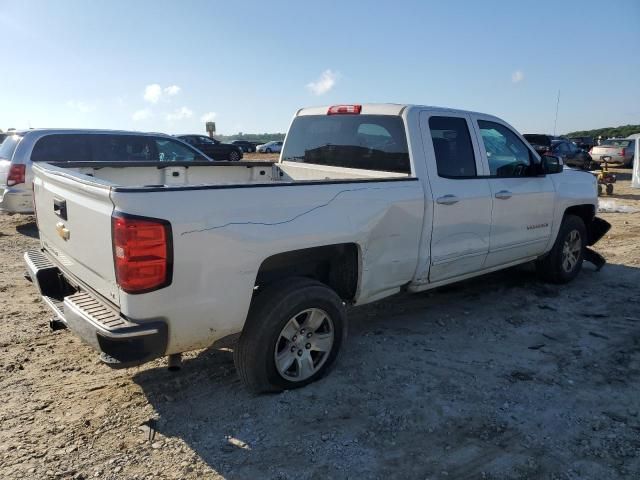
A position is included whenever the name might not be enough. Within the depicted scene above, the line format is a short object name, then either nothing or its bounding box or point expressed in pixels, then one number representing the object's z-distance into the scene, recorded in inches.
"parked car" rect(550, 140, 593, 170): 890.1
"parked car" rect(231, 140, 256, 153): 1788.9
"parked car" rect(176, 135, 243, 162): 1005.2
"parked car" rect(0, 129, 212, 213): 320.8
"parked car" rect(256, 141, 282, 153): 1749.3
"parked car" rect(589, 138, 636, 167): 918.4
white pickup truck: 106.8
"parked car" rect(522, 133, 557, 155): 767.0
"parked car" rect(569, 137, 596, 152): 1111.4
